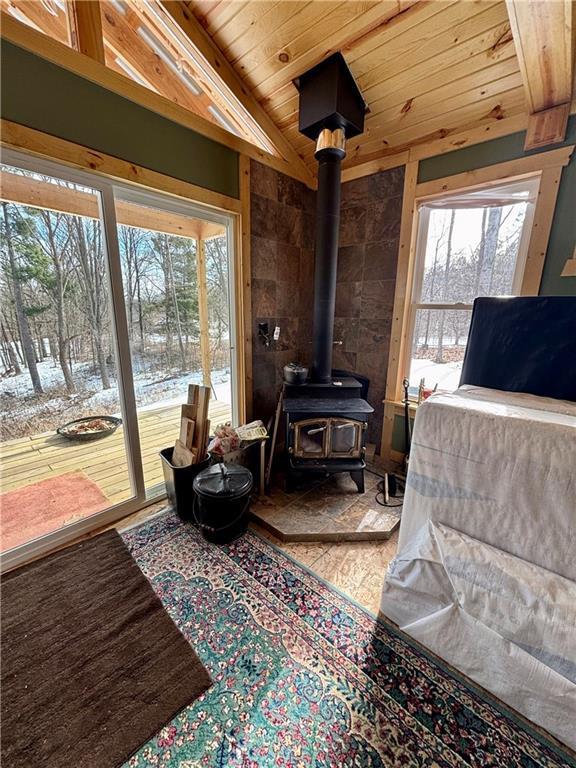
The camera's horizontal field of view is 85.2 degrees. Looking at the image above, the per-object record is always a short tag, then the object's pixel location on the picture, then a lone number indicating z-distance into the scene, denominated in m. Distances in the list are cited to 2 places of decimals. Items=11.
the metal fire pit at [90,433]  2.05
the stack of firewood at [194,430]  2.21
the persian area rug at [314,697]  1.05
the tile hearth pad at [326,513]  2.00
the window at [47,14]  1.67
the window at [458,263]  2.13
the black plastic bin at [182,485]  2.10
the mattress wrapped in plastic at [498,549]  1.04
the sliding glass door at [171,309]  2.13
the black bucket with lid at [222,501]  1.86
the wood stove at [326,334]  2.04
